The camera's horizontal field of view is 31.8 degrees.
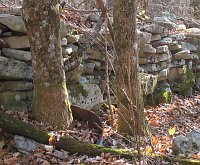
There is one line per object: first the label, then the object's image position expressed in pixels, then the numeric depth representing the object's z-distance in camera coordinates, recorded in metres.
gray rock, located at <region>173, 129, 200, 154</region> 4.80
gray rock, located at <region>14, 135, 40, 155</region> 4.32
